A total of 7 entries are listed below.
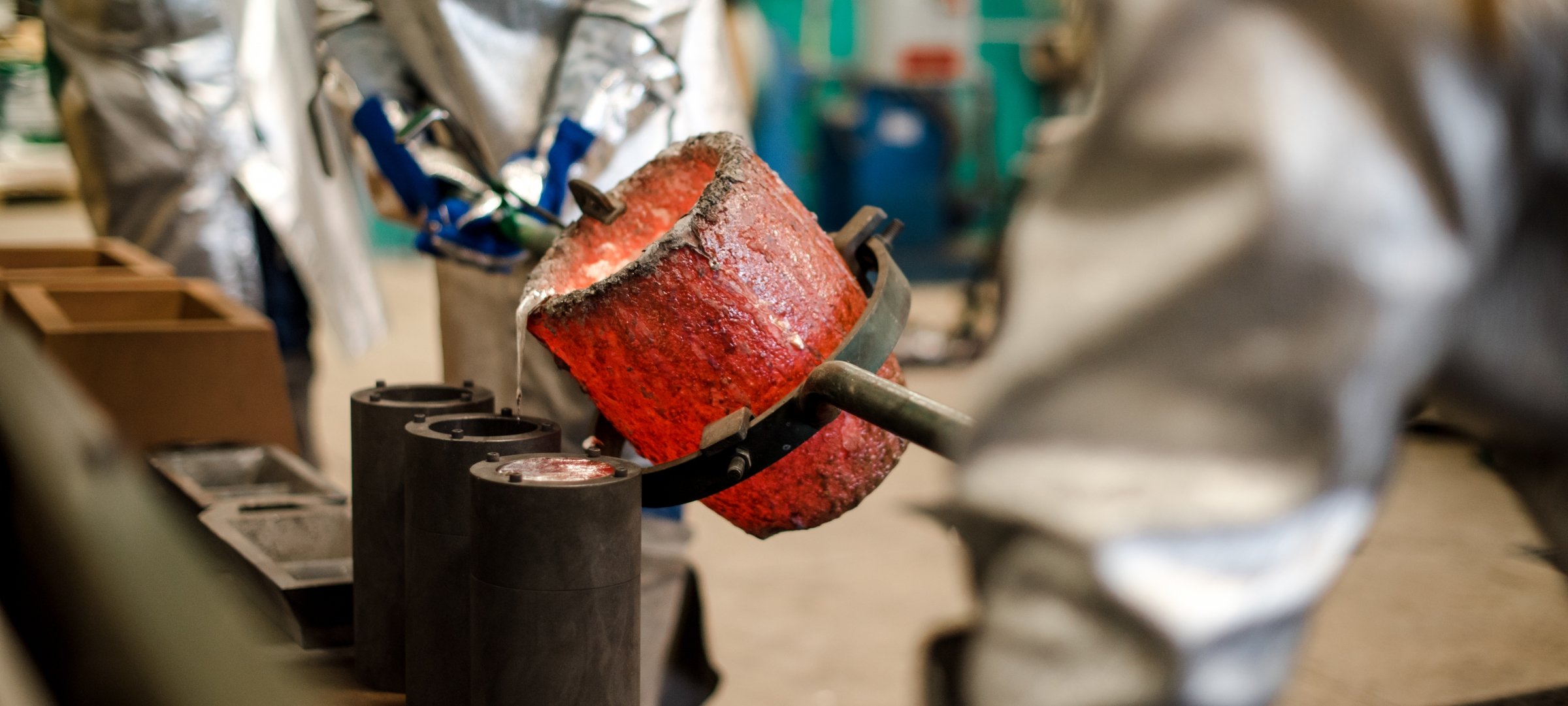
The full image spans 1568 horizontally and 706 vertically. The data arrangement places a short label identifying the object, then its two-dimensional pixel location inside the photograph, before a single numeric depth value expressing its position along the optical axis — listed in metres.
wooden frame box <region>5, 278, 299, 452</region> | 1.50
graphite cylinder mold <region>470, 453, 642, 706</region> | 0.76
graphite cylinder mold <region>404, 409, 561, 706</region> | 0.86
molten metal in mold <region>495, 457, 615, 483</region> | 0.79
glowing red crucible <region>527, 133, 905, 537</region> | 0.85
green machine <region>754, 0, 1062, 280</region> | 6.99
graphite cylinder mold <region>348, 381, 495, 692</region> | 0.98
